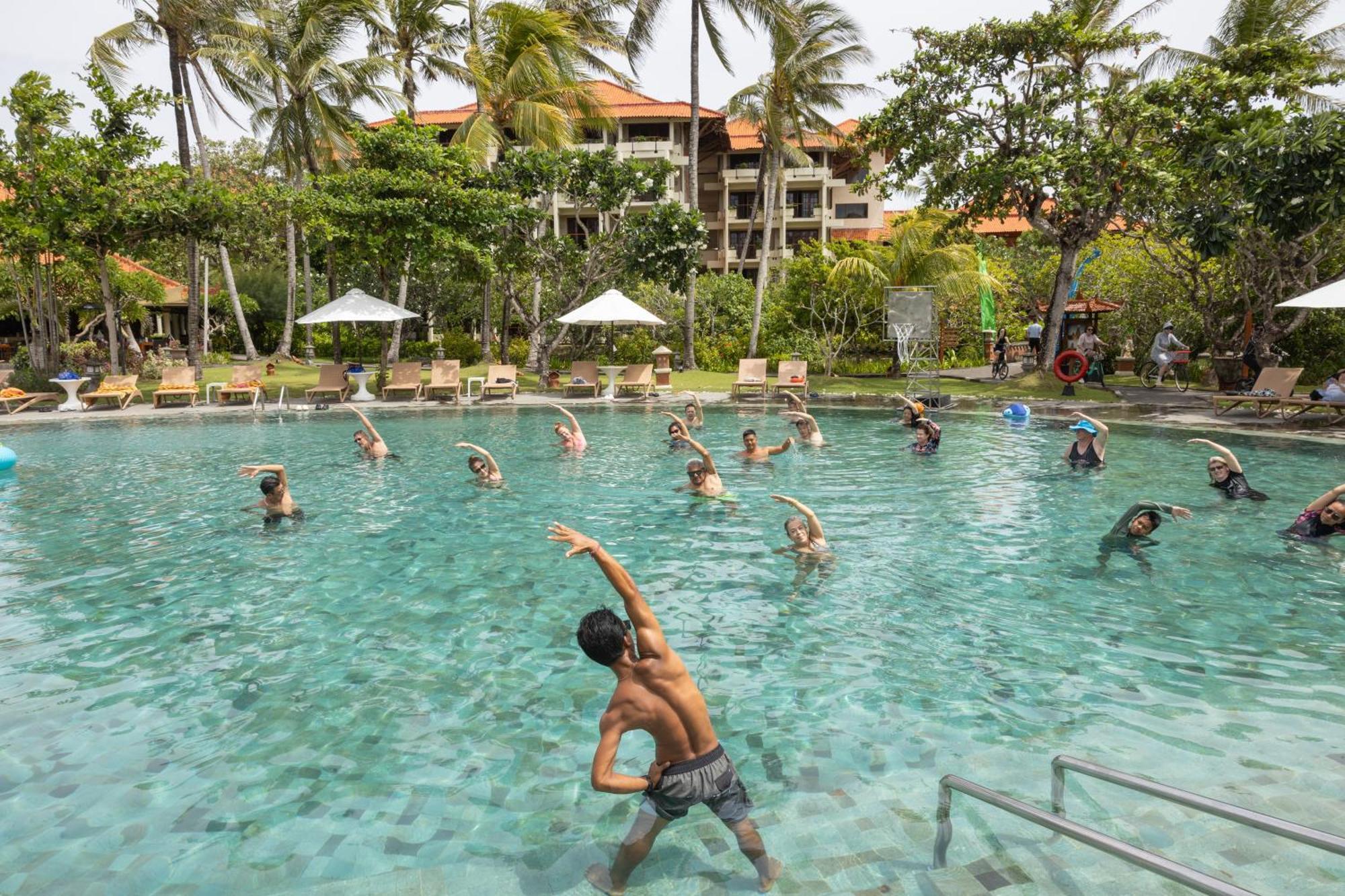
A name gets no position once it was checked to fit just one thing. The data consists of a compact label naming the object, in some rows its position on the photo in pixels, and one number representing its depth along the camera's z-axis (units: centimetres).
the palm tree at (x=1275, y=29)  2353
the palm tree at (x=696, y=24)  2744
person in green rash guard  864
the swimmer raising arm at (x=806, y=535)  861
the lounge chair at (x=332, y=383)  2342
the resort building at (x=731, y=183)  4712
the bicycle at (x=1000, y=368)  2725
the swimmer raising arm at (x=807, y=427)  1490
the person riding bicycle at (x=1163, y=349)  2351
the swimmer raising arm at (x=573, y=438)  1504
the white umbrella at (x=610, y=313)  2369
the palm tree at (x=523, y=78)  2692
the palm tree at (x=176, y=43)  2530
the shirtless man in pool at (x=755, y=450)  1298
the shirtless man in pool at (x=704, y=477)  1124
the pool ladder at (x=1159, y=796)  228
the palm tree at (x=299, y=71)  2795
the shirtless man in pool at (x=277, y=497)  1023
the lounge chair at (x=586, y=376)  2466
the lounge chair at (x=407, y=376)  2367
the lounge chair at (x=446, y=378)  2336
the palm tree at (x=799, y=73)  2756
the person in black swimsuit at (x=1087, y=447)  1301
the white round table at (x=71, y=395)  2095
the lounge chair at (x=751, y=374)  2308
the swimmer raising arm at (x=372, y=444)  1433
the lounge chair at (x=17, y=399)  2086
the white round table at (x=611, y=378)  2389
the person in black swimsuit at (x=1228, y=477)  1080
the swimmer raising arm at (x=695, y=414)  1638
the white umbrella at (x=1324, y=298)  1448
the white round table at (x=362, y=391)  2355
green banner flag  3050
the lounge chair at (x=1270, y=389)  1716
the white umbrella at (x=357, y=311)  2303
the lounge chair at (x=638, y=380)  2411
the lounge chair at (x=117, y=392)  2145
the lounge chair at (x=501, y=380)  2352
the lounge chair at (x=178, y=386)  2161
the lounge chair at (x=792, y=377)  2309
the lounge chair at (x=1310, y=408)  1595
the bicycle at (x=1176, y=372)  2406
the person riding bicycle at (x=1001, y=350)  2727
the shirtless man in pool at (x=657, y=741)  369
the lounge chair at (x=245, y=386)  2233
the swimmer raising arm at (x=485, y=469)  1235
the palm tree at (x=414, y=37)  2895
